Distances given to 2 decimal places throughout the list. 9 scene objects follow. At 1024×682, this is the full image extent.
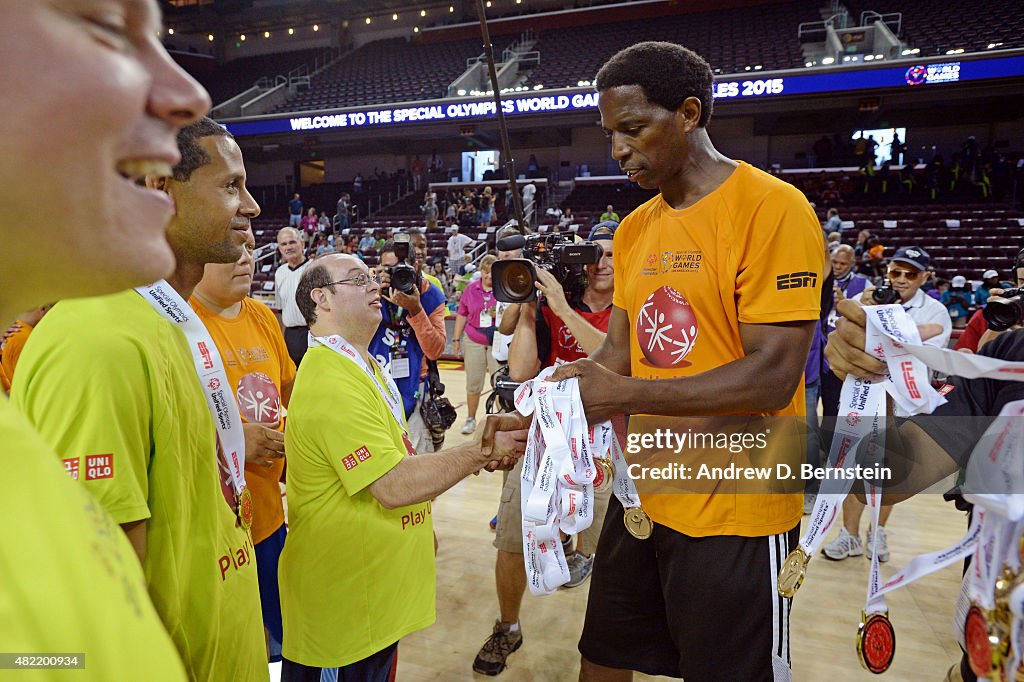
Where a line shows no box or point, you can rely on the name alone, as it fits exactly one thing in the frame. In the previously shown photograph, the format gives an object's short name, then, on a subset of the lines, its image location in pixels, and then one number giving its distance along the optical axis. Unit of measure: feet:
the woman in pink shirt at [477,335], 17.60
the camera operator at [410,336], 10.85
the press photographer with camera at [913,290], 11.50
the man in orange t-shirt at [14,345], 7.13
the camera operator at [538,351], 7.94
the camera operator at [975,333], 10.61
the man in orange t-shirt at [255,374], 6.57
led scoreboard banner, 37.91
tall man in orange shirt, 4.15
